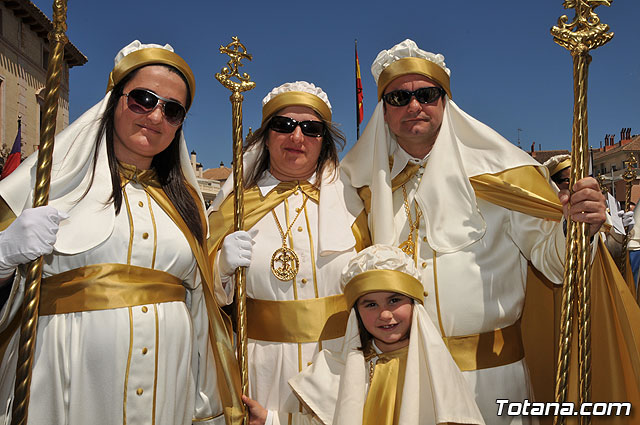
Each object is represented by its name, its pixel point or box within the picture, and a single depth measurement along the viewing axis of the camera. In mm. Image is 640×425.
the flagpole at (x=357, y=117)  16406
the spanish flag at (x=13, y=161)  8455
